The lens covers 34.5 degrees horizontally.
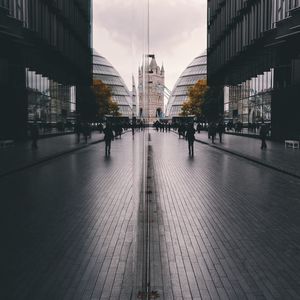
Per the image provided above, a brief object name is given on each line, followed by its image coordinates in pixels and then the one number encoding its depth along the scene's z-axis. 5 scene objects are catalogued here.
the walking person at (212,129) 40.81
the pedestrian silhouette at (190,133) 26.61
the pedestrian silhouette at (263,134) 29.32
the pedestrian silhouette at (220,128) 42.69
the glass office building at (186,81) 124.17
